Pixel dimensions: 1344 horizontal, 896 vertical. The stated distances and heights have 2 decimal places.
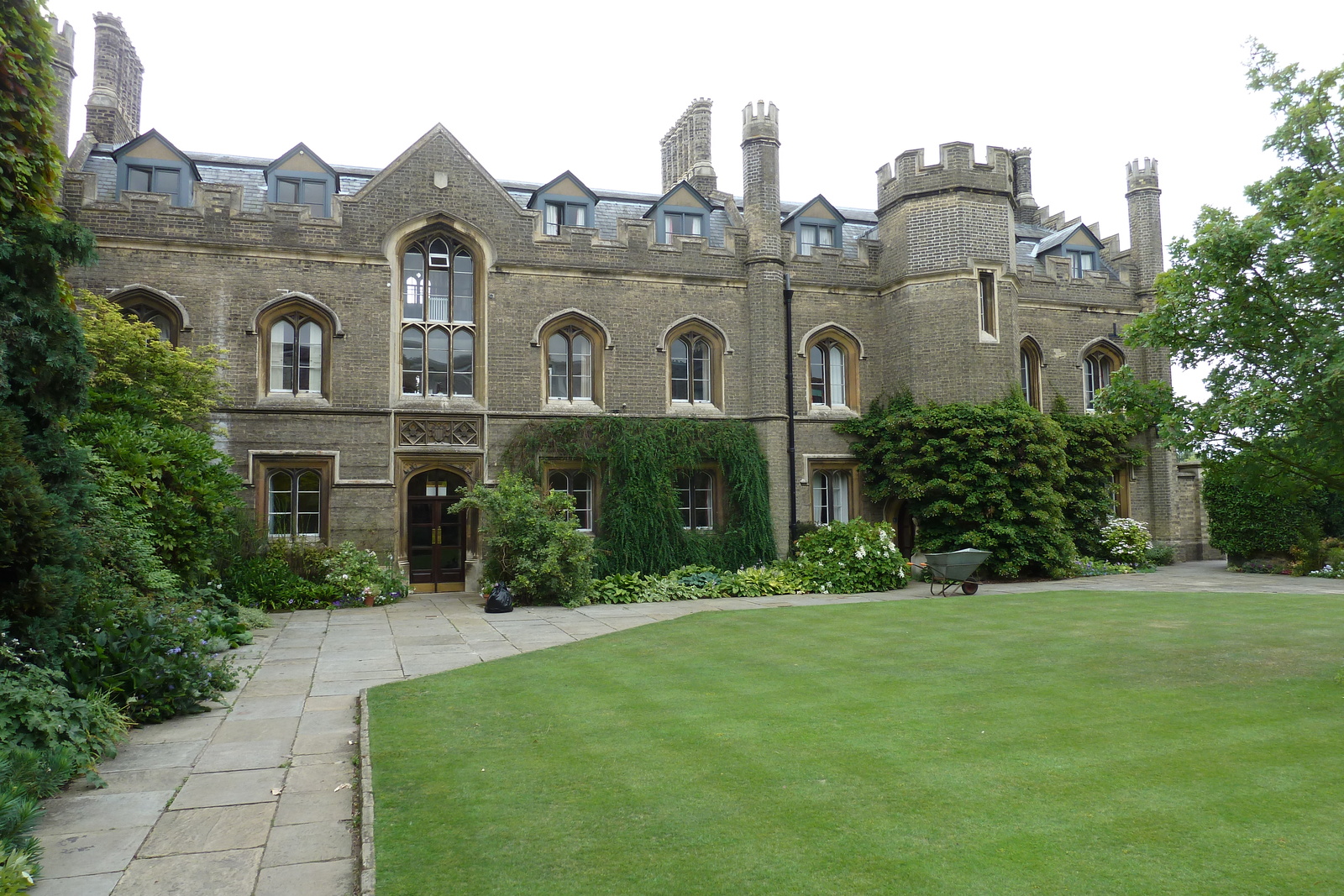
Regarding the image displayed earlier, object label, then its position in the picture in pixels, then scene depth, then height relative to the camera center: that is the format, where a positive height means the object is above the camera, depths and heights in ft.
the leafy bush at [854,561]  54.85 -3.99
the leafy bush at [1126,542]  65.72 -3.60
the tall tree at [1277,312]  22.67 +5.46
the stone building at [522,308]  52.60 +14.01
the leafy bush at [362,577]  48.52 -3.97
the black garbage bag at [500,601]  45.14 -5.09
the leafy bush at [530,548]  47.83 -2.44
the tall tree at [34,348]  18.94 +4.23
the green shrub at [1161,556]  69.72 -4.99
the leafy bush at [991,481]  56.95 +1.28
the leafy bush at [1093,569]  60.19 -5.33
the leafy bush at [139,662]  22.30 -4.11
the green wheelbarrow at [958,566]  49.57 -3.98
